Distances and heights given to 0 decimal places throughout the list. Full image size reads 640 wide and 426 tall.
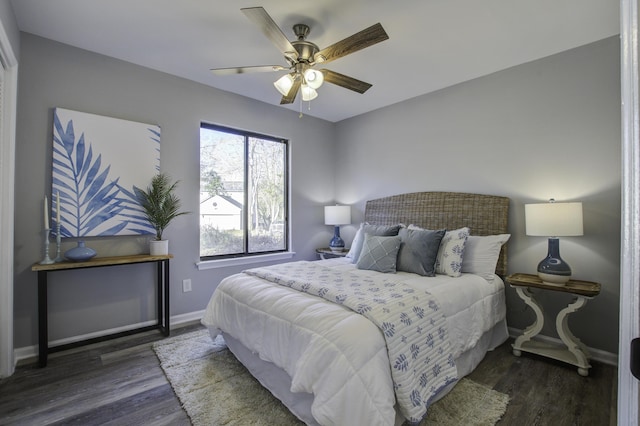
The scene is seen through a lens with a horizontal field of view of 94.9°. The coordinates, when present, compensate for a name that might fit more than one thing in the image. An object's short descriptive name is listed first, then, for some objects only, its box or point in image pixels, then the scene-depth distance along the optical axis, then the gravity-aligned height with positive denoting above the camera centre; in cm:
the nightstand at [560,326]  219 -90
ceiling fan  180 +113
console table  227 -70
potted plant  286 +6
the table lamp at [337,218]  419 -6
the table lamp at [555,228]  226 -11
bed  141 -65
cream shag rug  171 -119
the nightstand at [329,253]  400 -55
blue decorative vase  246 -34
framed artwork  255 +39
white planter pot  285 -33
